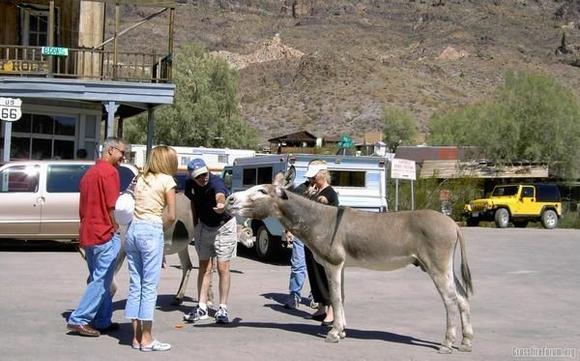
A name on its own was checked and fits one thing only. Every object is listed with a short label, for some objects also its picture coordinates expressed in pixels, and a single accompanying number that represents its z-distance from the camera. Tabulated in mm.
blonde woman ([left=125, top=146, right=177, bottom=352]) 7648
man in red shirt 8156
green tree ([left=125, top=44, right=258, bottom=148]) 49406
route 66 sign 17703
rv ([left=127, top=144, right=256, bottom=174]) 32469
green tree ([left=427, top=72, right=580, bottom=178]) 44500
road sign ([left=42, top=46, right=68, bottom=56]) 21062
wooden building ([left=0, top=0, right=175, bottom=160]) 21750
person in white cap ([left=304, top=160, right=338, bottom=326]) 9523
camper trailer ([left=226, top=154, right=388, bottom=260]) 16734
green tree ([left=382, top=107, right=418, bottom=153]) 68750
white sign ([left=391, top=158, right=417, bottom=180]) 24641
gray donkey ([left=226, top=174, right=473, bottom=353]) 8070
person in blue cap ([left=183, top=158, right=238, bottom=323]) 9117
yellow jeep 35125
